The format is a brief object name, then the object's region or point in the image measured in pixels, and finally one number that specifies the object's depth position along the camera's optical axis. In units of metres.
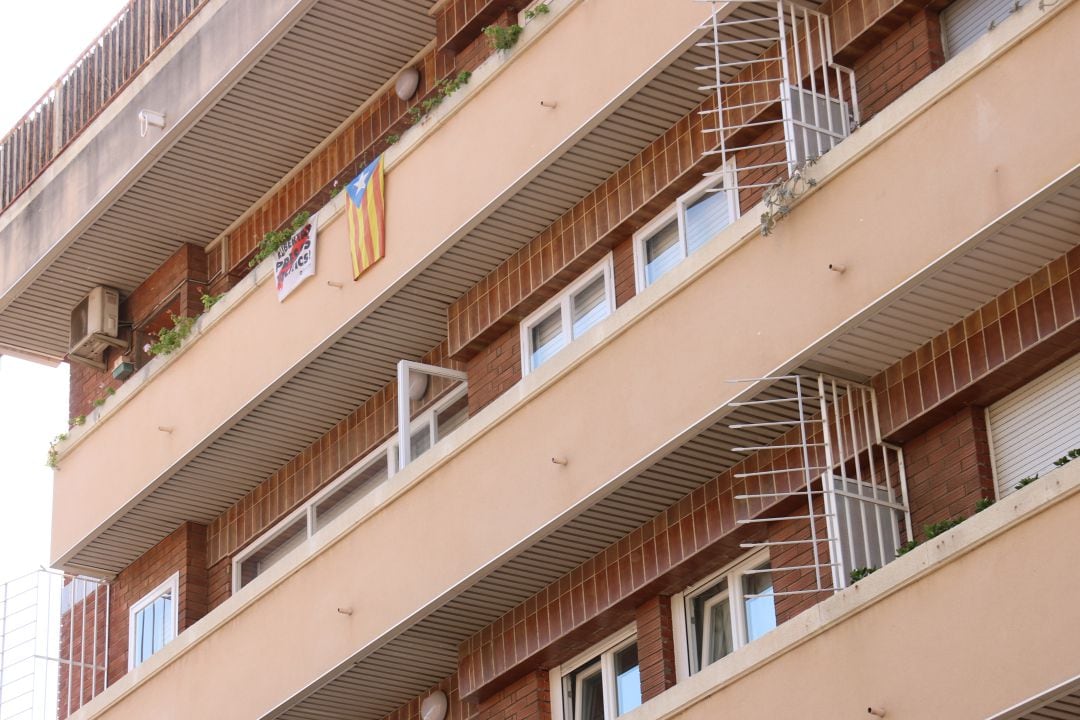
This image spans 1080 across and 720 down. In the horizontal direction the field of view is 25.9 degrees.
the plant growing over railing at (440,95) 21.83
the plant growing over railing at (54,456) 26.77
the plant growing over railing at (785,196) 17.44
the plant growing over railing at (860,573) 16.50
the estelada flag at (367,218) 22.28
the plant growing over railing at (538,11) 20.88
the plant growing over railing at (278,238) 23.77
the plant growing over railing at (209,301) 25.02
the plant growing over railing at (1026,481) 15.10
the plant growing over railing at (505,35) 21.12
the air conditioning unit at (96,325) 27.56
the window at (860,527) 16.80
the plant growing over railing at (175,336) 25.05
